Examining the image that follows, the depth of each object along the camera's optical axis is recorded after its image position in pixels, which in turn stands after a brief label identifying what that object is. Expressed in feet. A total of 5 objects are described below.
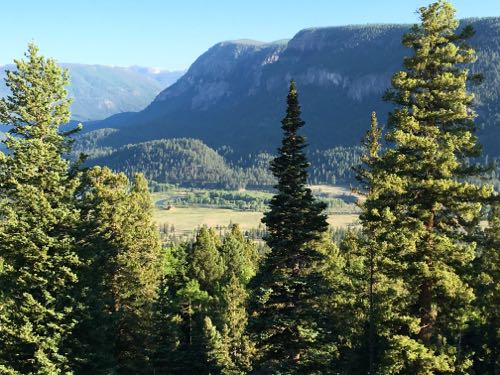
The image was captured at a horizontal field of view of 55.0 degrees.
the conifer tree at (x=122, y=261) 90.45
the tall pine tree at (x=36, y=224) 74.74
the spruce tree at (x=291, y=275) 81.12
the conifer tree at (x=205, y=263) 225.35
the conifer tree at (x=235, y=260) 251.19
